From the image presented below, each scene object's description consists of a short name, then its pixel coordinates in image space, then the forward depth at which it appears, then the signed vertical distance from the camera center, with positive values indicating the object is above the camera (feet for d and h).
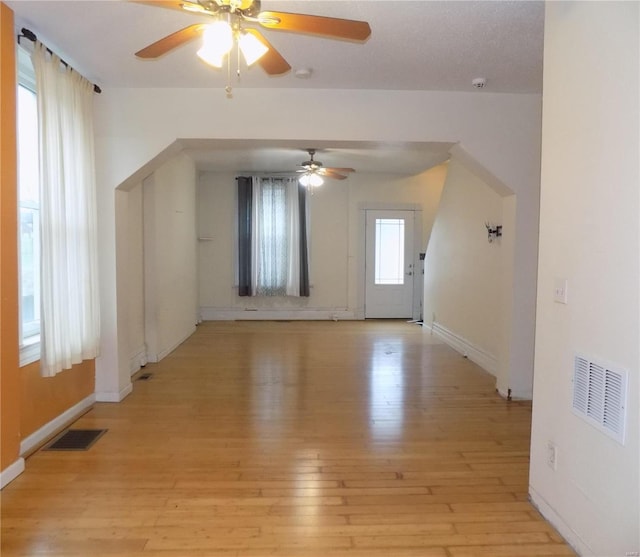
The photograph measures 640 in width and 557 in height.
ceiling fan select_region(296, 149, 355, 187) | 19.54 +3.87
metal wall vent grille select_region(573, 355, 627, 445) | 5.34 -1.88
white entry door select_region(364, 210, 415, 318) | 26.78 -0.61
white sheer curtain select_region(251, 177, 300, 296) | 25.63 +1.12
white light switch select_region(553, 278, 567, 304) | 6.61 -0.56
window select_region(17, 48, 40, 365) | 9.74 +1.18
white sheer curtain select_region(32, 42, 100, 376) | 9.16 +0.84
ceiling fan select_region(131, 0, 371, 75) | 6.13 +3.42
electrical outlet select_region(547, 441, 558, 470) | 6.84 -3.27
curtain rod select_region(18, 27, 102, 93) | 8.59 +4.43
